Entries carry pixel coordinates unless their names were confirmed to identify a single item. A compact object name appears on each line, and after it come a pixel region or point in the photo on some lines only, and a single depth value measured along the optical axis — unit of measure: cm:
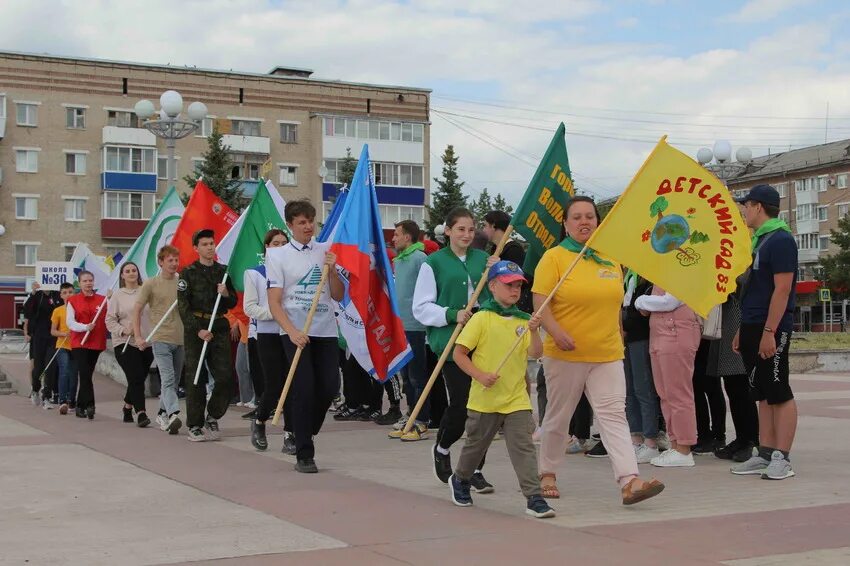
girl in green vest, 915
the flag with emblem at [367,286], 1005
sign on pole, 2667
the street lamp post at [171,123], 2184
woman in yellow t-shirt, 771
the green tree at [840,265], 6788
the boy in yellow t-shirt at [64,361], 1652
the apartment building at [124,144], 7031
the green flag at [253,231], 1277
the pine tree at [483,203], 8506
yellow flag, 793
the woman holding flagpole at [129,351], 1345
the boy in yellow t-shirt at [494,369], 745
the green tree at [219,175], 5731
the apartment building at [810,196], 8631
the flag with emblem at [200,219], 1420
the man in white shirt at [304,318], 927
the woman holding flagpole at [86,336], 1493
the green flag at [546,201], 945
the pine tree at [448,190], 6738
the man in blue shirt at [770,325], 851
